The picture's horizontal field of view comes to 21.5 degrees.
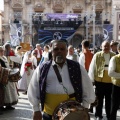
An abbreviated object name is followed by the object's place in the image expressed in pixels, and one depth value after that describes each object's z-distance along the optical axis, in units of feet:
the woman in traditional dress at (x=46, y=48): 36.18
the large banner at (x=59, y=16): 98.97
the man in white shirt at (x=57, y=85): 11.25
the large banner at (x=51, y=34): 90.89
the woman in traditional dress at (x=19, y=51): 33.81
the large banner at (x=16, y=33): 81.91
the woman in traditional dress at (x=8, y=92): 23.25
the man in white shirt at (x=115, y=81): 16.63
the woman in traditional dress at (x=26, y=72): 32.22
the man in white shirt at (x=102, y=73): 18.61
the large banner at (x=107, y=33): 87.45
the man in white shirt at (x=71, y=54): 26.40
